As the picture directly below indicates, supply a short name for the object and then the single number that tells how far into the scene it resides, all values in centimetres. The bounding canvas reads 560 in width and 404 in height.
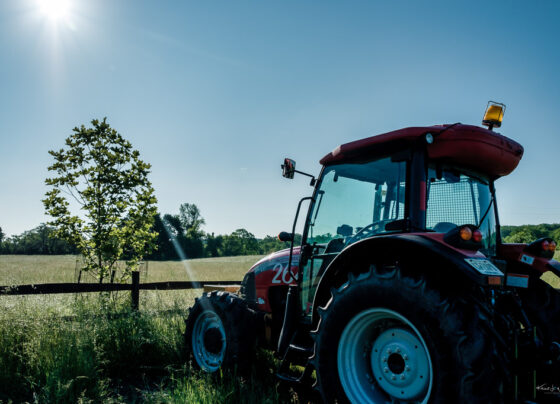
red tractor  224
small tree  778
